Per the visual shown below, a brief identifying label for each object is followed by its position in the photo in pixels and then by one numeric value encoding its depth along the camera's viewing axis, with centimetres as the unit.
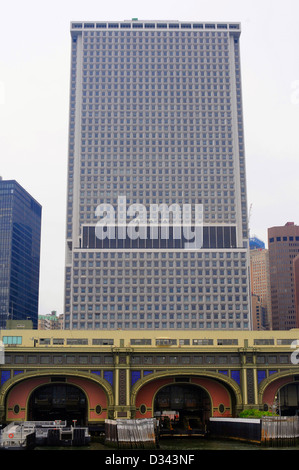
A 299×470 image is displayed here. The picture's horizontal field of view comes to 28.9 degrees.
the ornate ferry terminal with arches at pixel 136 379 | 10775
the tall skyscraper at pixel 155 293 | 19312
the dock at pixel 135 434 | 8200
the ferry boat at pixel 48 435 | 8081
